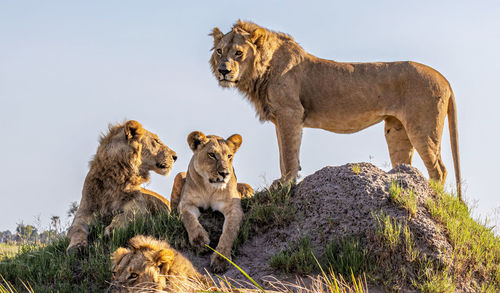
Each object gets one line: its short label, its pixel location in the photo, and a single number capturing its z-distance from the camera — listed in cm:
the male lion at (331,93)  1560
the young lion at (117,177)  1322
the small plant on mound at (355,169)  1304
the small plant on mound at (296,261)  1106
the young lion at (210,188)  1187
